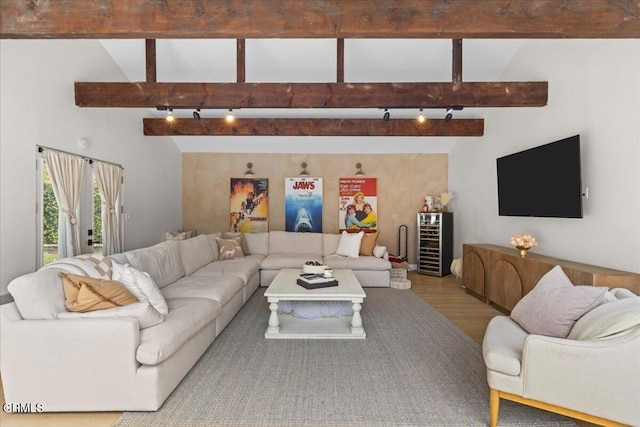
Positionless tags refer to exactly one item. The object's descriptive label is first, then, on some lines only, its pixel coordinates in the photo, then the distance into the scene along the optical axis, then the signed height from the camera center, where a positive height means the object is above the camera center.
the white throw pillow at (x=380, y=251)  5.91 -0.76
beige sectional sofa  2.05 -0.91
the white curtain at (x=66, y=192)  3.68 +0.18
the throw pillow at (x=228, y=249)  5.56 -0.68
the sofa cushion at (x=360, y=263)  5.46 -0.90
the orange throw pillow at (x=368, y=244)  5.99 -0.63
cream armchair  1.72 -0.87
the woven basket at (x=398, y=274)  5.65 -1.11
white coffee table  3.30 -1.18
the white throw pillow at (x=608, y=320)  1.77 -0.62
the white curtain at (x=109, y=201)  4.52 +0.10
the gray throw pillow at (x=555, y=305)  2.11 -0.65
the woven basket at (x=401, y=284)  5.38 -1.21
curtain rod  3.49 +0.64
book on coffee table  3.55 -0.79
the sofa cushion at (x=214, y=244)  5.45 -0.58
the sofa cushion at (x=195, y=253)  4.41 -0.64
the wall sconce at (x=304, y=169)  6.96 +0.81
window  3.56 -0.05
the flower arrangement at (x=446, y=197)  6.62 +0.23
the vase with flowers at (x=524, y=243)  3.91 -0.40
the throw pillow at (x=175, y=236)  6.12 -0.51
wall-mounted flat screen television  3.42 +0.32
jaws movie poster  6.96 +0.09
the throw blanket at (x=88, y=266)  2.49 -0.44
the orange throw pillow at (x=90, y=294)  2.24 -0.58
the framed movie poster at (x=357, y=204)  6.96 +0.09
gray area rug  2.07 -1.28
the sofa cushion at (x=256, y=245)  6.29 -0.68
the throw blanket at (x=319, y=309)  3.72 -1.12
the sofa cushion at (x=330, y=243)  6.28 -0.65
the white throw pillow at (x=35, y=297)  2.10 -0.57
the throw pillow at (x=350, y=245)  5.88 -0.65
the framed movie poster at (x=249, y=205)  6.98 +0.07
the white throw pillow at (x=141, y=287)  2.55 -0.60
